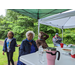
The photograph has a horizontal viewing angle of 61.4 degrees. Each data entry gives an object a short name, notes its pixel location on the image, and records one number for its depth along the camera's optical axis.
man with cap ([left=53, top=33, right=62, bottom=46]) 3.88
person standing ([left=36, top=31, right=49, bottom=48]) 2.27
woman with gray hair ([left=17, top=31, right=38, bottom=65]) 1.44
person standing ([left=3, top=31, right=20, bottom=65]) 1.69
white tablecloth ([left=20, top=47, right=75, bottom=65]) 0.78
